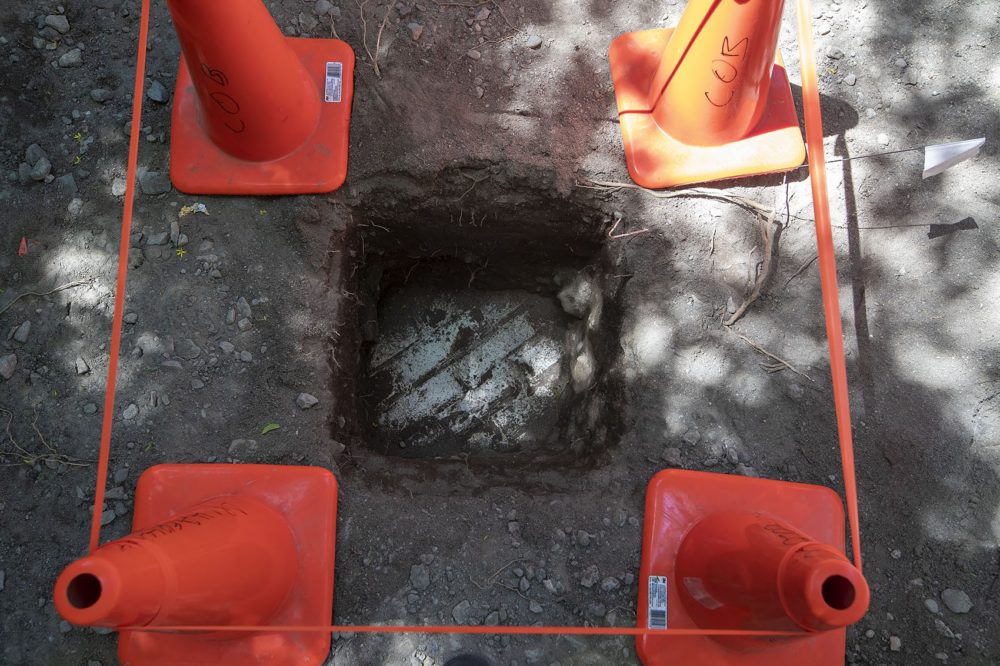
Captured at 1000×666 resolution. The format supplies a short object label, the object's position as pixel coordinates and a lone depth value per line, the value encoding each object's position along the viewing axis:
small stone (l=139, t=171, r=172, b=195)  2.41
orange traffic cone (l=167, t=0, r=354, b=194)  2.09
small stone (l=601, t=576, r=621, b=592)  2.18
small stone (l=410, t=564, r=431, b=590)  2.17
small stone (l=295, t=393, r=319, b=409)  2.29
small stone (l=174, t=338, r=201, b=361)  2.30
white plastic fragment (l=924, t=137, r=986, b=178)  2.20
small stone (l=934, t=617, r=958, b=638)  2.22
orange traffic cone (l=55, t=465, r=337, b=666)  1.58
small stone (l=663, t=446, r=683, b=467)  2.31
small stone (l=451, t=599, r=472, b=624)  2.15
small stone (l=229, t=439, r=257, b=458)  2.24
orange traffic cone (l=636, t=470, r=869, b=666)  1.68
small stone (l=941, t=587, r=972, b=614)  2.24
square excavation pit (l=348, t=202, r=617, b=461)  2.85
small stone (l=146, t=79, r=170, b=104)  2.46
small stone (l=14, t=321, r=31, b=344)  2.32
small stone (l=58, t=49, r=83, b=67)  2.52
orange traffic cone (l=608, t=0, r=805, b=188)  2.21
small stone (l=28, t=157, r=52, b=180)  2.43
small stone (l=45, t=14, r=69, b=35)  2.54
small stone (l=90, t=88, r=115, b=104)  2.49
